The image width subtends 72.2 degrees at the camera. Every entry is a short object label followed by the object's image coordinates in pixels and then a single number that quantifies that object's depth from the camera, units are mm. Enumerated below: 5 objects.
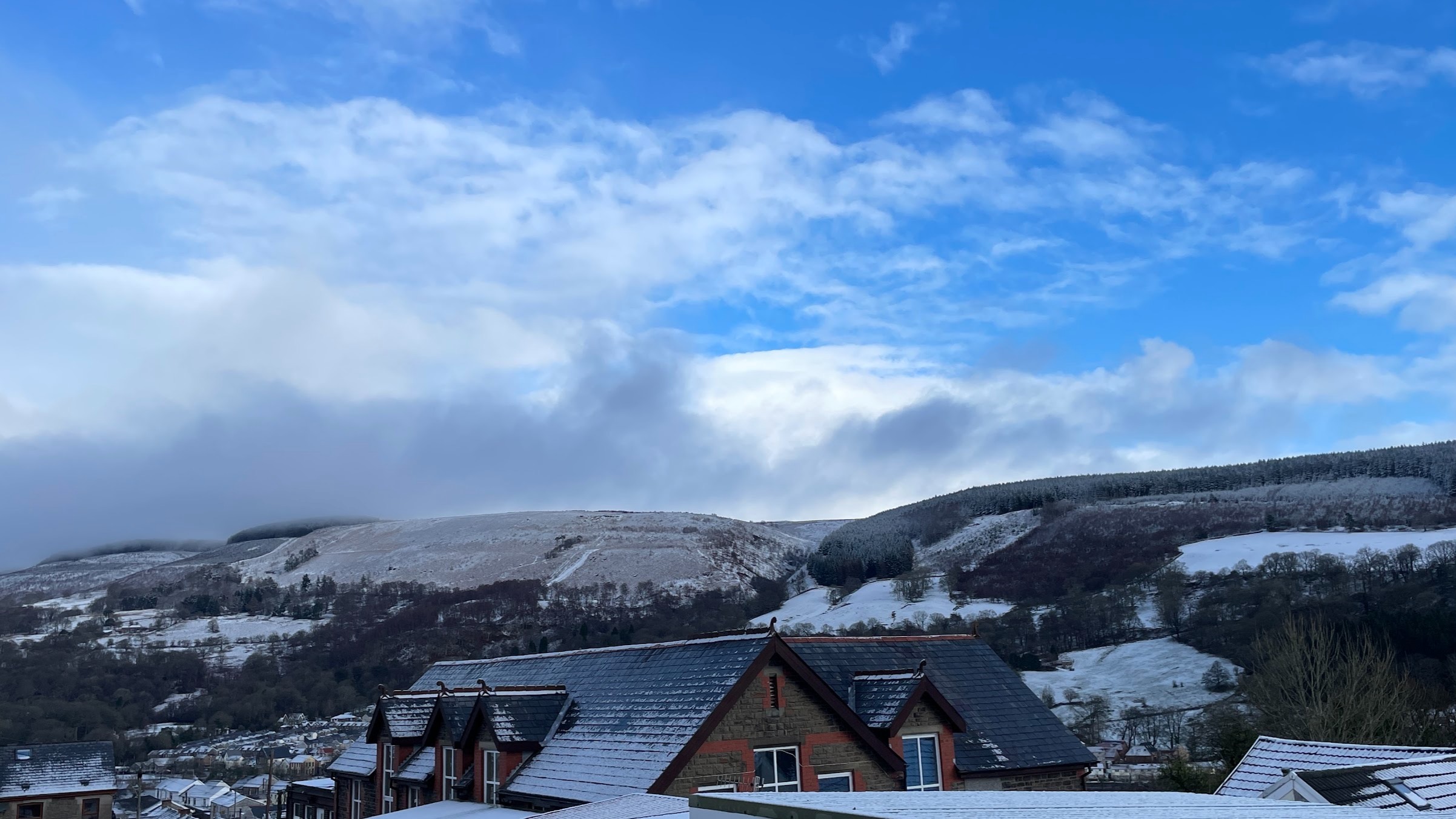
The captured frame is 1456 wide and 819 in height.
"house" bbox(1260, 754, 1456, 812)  16984
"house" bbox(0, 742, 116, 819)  59906
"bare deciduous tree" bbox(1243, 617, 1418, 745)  44062
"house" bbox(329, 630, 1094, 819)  21719
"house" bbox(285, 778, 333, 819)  37938
